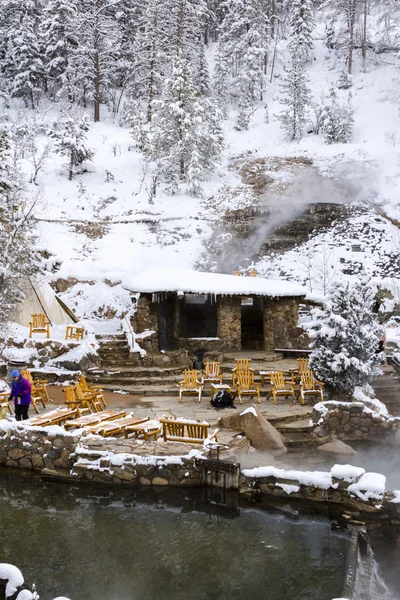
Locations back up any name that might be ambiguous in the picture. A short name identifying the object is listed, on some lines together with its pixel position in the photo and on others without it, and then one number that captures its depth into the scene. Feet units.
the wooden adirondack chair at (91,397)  39.06
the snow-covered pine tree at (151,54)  123.75
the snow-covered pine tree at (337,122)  113.60
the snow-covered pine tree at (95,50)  123.34
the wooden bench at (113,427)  31.48
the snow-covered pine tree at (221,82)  132.26
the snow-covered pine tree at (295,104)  116.37
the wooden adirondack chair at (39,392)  42.69
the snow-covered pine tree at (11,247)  50.08
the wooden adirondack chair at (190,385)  45.88
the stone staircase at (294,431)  36.17
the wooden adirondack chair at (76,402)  37.83
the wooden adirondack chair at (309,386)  43.88
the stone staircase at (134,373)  50.42
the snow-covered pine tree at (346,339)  42.34
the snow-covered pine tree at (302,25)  140.67
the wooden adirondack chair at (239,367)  48.24
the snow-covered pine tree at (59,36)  121.29
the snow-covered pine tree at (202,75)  132.05
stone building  61.16
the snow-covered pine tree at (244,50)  132.67
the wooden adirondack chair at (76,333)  58.98
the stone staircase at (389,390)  47.04
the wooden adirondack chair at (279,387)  44.68
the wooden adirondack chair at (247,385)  44.91
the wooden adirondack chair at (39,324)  58.54
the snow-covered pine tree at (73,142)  99.81
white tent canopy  62.69
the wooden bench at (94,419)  32.30
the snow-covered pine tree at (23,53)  122.11
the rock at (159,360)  56.85
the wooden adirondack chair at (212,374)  48.19
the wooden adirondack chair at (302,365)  49.02
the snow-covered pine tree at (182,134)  98.68
